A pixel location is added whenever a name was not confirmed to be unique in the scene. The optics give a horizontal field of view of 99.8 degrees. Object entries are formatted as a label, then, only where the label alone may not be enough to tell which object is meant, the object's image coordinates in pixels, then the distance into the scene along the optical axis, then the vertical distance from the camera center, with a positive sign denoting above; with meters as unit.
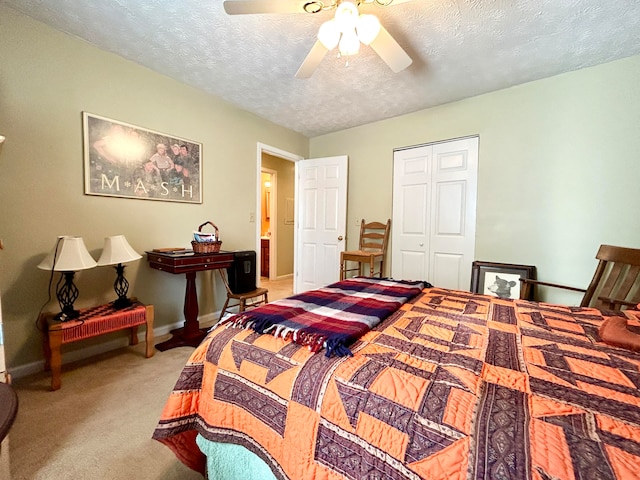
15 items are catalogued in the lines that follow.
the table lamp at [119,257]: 1.99 -0.24
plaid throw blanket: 0.98 -0.39
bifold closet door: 2.96 +0.20
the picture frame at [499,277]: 2.62 -0.47
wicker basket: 2.48 -0.19
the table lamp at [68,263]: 1.76 -0.26
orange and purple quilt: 0.56 -0.44
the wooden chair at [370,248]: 3.27 -0.26
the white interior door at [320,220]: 3.79 +0.12
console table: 2.27 -0.38
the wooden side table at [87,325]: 1.75 -0.72
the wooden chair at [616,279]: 1.88 -0.34
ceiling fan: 1.38 +1.13
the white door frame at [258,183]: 3.41 +0.56
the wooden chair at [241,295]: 2.72 -0.70
